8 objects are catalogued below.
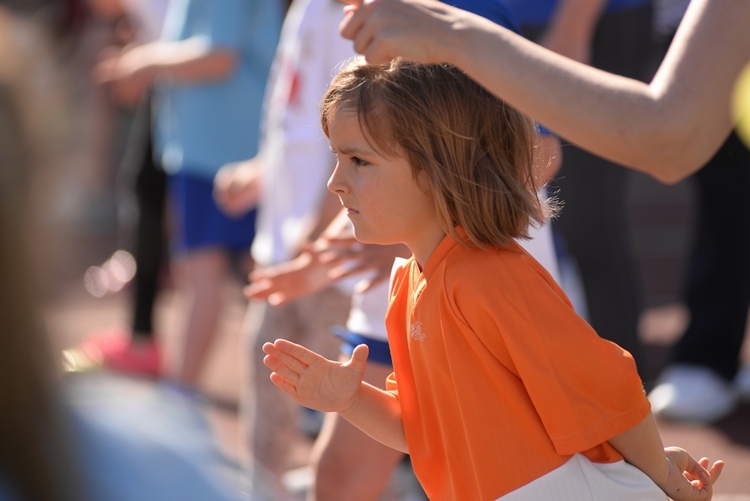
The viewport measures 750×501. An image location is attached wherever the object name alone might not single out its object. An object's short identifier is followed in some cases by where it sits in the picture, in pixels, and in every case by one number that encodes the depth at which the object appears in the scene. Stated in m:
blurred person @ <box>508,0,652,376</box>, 6.71
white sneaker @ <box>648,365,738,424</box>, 7.34
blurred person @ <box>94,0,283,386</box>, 7.76
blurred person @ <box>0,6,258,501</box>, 1.80
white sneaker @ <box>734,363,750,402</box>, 7.75
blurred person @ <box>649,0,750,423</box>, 7.43
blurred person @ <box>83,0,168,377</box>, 9.81
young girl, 3.13
